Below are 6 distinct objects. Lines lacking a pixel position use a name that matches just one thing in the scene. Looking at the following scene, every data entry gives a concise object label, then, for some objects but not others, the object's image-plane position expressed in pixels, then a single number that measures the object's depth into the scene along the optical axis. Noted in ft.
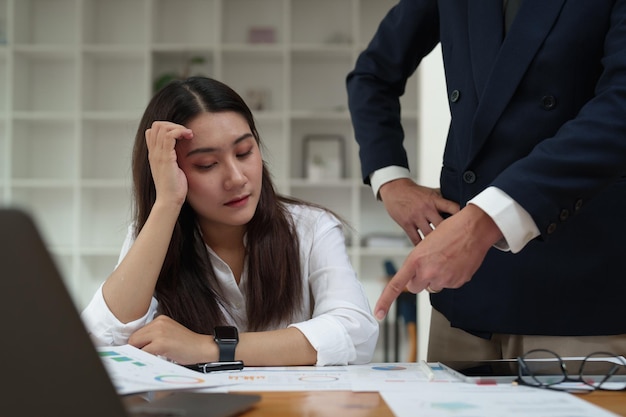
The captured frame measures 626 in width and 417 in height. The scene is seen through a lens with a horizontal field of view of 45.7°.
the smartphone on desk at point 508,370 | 3.12
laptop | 1.72
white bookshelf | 17.99
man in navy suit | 3.33
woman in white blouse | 4.87
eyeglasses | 2.98
